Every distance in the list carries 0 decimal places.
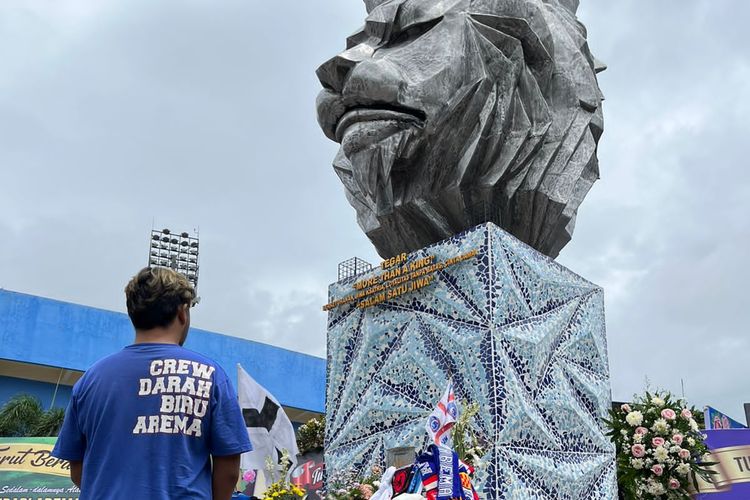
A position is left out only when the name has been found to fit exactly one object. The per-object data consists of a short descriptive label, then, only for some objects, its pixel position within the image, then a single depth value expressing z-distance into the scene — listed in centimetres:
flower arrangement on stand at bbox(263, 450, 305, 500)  811
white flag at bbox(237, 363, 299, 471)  1025
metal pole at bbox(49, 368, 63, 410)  2887
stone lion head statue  1127
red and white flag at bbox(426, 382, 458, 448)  707
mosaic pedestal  1002
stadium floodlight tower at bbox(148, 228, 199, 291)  3684
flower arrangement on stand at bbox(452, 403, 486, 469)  763
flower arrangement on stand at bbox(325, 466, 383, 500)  884
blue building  2719
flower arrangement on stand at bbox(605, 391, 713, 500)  863
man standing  284
